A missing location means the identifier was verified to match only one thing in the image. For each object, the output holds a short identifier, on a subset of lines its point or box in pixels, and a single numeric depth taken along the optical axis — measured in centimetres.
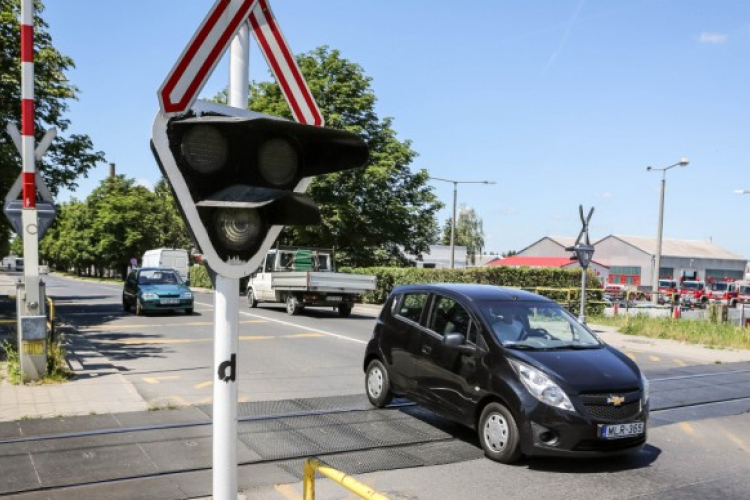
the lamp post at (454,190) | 3350
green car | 2155
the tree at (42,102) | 1814
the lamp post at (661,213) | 2800
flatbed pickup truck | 2181
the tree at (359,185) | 3862
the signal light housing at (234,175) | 227
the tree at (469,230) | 11288
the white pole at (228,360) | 250
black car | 603
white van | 4534
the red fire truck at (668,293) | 4225
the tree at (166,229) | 7800
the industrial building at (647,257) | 8275
